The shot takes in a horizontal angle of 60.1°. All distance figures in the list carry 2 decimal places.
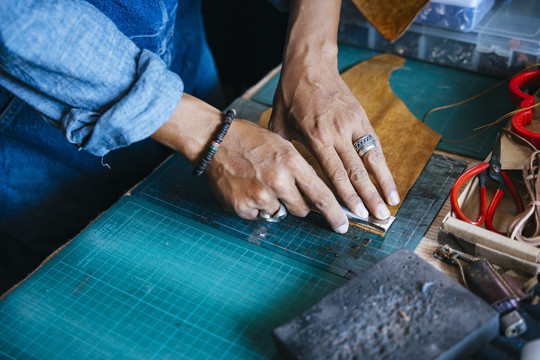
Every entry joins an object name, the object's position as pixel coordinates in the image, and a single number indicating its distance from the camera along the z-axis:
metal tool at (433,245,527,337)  0.82
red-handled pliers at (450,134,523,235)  1.01
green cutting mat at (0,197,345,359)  0.90
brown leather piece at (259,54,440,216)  1.23
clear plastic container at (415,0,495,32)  1.48
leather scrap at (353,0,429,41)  1.49
